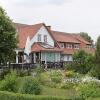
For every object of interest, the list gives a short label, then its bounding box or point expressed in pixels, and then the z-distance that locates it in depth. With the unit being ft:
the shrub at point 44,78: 104.83
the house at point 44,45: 187.52
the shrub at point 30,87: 79.10
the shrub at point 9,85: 82.64
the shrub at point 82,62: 134.82
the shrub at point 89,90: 77.54
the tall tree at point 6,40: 129.18
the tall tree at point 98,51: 106.95
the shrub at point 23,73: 123.28
